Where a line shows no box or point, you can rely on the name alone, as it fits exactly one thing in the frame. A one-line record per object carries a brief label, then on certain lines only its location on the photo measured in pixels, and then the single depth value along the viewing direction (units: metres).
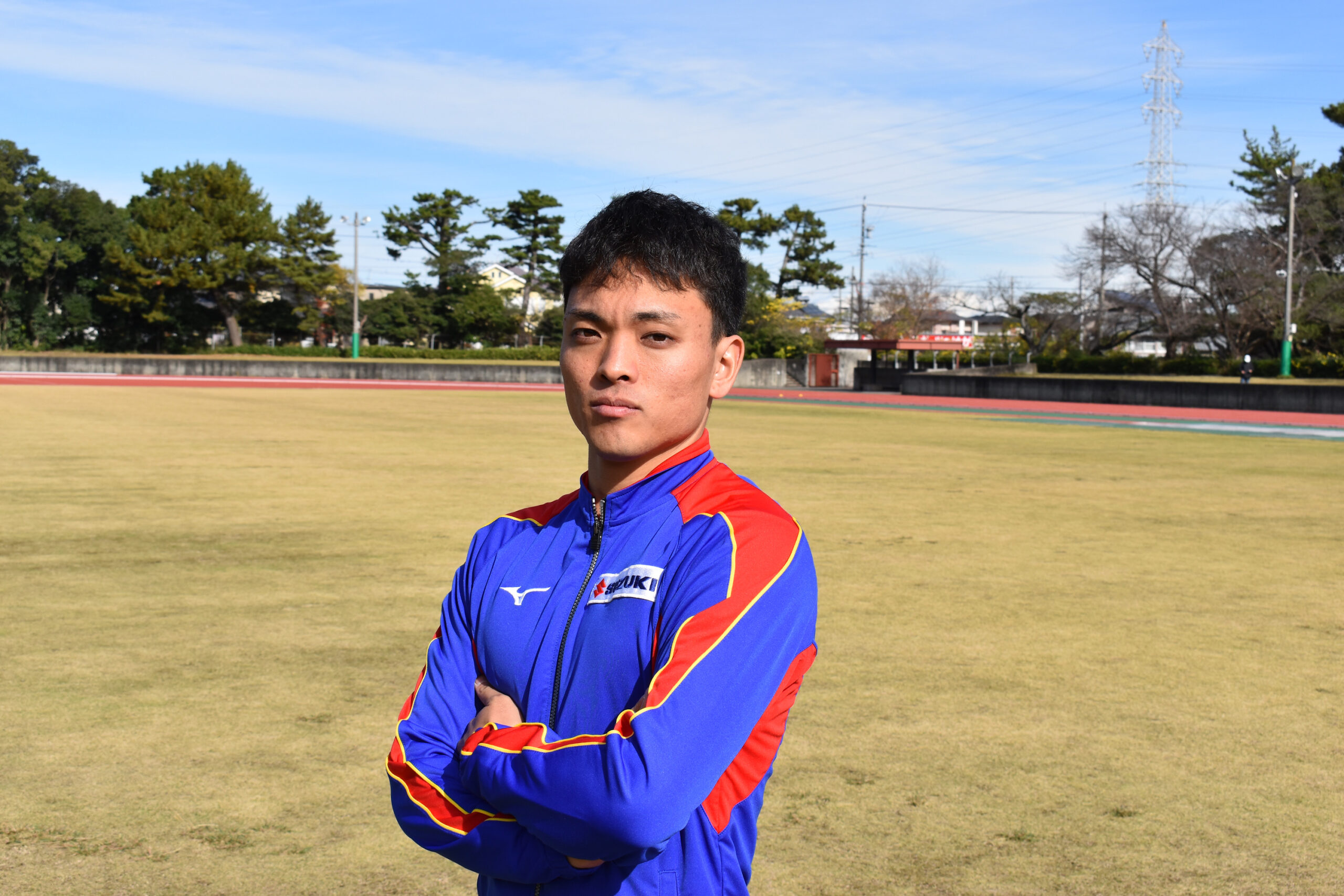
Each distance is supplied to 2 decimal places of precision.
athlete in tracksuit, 1.67
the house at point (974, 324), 132.75
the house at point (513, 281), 98.87
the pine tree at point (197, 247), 66.50
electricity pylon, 66.38
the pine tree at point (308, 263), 71.62
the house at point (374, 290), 101.38
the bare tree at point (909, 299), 91.88
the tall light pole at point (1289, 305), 37.81
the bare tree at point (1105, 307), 55.97
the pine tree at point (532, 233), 77.81
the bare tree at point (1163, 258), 53.81
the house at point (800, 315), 78.59
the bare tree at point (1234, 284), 49.09
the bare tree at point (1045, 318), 67.25
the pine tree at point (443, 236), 77.50
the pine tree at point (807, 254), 78.56
